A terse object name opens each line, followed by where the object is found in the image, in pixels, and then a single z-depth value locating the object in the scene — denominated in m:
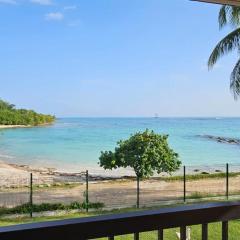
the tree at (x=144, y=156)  7.19
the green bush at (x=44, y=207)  5.47
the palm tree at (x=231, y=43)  6.45
